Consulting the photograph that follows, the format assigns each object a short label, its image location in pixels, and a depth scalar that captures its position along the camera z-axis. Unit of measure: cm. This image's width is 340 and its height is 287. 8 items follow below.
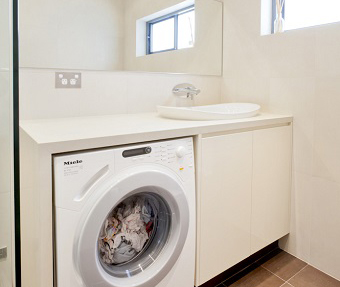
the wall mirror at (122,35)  147
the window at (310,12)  182
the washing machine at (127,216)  98
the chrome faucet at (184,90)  194
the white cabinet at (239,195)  143
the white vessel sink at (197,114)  152
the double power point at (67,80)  155
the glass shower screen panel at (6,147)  65
